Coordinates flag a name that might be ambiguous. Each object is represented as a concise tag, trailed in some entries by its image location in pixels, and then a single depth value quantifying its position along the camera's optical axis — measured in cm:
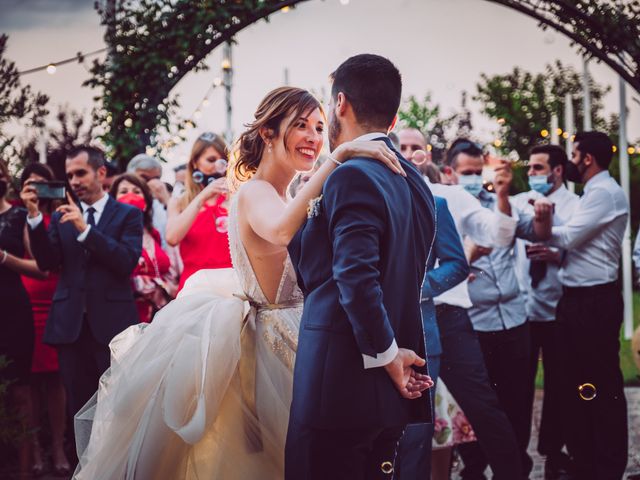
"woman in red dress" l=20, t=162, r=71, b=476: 686
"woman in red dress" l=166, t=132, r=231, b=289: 612
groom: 284
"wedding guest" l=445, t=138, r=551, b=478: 613
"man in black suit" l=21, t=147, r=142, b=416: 585
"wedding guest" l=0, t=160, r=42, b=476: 654
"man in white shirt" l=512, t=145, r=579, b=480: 661
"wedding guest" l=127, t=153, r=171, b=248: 850
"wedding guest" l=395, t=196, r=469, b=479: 489
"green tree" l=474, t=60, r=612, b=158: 3541
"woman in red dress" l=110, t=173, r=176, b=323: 682
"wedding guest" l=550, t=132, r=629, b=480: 591
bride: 360
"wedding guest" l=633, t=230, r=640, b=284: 586
